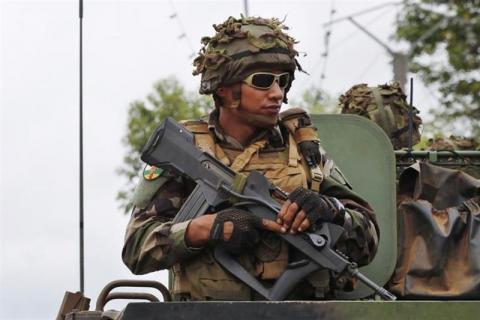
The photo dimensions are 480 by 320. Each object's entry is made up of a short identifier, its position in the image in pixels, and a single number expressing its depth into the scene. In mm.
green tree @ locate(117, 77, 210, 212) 30156
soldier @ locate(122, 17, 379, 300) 7934
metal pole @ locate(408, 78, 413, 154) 9930
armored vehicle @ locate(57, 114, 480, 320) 8750
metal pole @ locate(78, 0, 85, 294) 8633
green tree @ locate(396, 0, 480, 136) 31156
